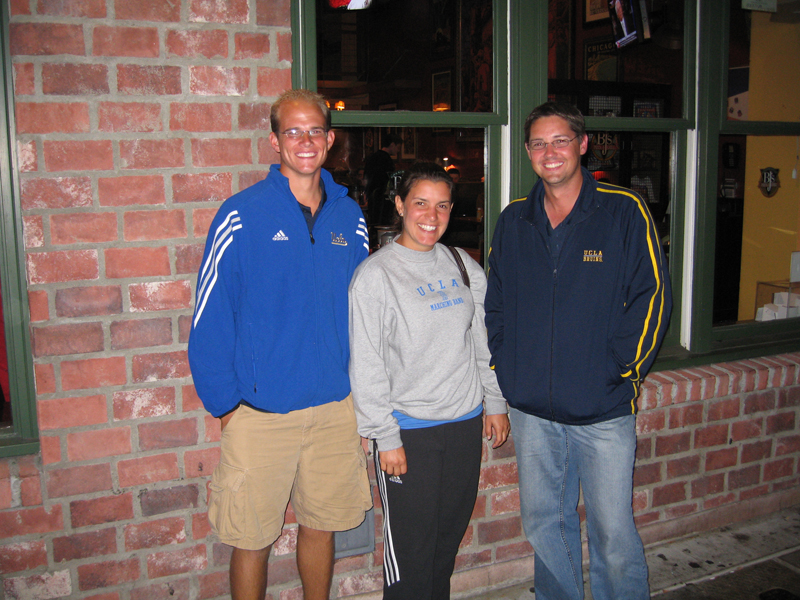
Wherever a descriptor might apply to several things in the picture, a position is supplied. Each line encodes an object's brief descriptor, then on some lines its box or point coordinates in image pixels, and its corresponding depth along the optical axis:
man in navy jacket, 2.15
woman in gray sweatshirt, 2.06
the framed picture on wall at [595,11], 3.29
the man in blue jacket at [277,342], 2.06
